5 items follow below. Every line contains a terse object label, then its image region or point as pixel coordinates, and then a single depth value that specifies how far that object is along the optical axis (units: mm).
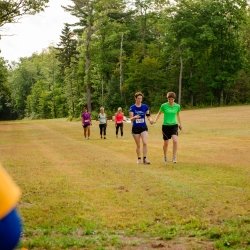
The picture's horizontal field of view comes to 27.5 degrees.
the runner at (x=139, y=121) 14391
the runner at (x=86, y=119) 27375
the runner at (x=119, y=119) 28344
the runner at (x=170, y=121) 14289
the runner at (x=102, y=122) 27156
